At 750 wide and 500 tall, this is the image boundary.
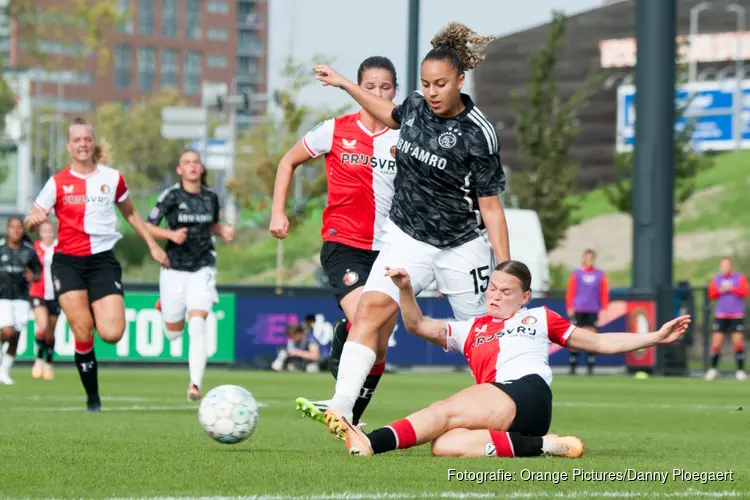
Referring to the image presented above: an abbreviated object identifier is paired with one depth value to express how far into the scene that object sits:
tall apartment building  166.50
